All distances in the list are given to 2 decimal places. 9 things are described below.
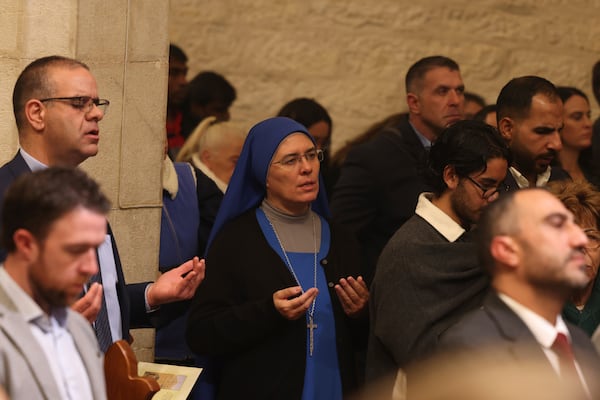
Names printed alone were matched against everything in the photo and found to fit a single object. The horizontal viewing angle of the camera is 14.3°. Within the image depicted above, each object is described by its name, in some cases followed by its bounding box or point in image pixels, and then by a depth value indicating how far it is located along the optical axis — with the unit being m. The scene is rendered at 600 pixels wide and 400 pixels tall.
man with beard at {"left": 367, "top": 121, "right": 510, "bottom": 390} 8.85
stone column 9.98
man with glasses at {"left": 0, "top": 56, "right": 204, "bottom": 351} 8.17
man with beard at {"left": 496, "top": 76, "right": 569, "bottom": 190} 10.89
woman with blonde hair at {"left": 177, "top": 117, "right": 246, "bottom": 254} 11.70
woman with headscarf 9.39
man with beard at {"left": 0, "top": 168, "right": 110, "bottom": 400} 6.01
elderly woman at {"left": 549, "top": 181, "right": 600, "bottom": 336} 9.49
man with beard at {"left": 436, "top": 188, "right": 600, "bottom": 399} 6.85
